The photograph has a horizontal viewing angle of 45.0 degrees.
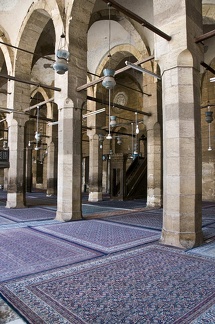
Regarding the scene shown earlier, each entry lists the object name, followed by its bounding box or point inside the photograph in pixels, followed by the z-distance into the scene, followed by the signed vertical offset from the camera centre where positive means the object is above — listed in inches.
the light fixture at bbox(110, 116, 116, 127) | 394.3 +73.7
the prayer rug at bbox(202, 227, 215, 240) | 212.8 -55.1
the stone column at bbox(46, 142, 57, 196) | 670.7 -2.4
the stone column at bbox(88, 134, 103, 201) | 530.3 +0.2
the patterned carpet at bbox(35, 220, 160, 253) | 187.9 -55.2
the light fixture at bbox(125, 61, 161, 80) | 198.9 +81.3
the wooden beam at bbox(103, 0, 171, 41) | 167.5 +103.7
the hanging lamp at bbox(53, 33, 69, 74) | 209.8 +87.0
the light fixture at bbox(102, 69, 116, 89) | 221.5 +77.0
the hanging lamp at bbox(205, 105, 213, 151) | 396.5 +80.5
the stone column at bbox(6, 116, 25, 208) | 401.7 +4.8
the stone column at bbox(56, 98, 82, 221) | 287.1 +3.5
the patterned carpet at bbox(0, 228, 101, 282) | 139.2 -54.0
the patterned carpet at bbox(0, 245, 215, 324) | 91.7 -52.1
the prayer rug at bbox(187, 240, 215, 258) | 164.4 -54.1
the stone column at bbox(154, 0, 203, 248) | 183.2 +27.9
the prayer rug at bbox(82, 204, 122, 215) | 364.2 -59.8
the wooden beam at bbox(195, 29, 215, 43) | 177.5 +94.4
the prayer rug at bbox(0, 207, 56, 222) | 306.4 -58.8
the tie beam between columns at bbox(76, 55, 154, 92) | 257.6 +92.0
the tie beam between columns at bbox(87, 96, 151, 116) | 315.8 +90.9
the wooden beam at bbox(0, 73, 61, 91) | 276.2 +100.8
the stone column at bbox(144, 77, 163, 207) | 416.2 +30.9
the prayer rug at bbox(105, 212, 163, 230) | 268.7 -57.6
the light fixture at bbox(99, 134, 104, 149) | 517.7 +60.4
